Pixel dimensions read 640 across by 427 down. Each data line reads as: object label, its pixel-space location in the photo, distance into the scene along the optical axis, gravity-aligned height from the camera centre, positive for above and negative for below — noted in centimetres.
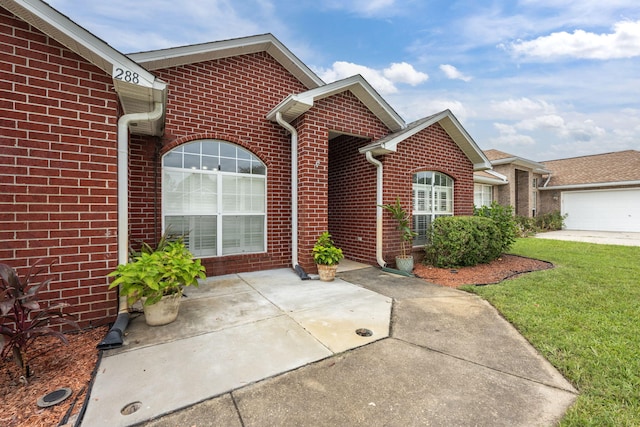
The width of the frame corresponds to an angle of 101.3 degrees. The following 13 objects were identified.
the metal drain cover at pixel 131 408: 183 -138
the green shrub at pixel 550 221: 1745 -59
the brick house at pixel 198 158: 295 +104
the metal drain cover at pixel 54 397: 187 -136
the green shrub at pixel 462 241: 649 -74
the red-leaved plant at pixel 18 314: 211 -86
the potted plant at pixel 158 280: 297 -78
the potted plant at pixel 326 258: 530 -93
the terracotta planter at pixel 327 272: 529 -119
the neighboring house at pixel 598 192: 1531 +127
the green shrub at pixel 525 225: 1533 -78
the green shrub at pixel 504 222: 754 -28
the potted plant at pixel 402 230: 636 -42
